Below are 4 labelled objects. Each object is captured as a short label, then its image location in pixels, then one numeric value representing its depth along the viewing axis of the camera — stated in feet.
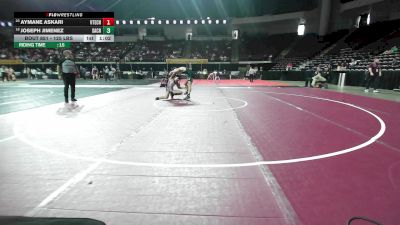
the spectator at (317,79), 64.54
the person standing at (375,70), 52.00
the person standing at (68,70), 33.45
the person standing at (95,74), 100.42
